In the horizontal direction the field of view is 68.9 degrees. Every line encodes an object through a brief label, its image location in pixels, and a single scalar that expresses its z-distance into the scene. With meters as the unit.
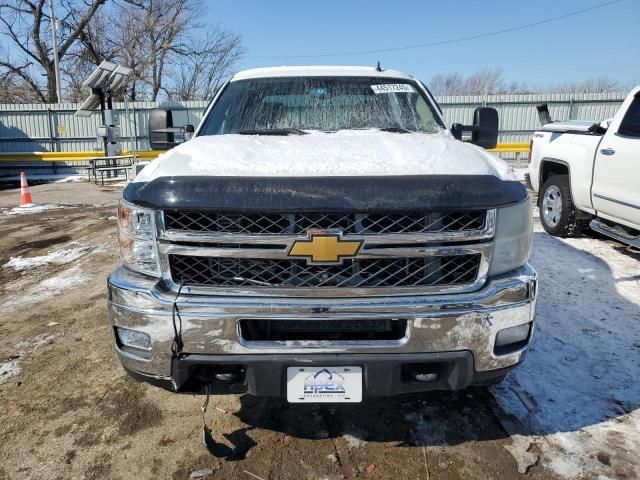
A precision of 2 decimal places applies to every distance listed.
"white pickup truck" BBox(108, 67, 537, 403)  1.96
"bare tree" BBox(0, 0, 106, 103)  28.33
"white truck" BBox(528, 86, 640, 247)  4.91
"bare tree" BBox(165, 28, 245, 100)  33.88
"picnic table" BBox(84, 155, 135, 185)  14.57
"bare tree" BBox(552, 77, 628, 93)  36.72
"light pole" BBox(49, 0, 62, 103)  22.34
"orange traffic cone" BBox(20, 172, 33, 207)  10.49
